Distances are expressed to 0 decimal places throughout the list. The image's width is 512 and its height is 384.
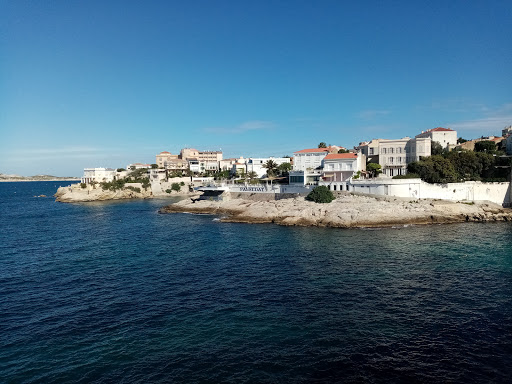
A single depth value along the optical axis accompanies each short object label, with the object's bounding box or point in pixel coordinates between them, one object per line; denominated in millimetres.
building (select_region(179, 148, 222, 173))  150750
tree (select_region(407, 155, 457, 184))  60844
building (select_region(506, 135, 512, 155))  73250
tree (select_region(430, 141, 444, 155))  76525
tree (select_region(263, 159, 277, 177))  89062
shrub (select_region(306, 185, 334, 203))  59594
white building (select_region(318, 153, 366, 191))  69831
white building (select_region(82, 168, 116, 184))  137500
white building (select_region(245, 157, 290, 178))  114831
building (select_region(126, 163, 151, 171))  162375
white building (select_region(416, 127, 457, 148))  82625
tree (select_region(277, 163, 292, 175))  96725
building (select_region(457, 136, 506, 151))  80738
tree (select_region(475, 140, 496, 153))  74125
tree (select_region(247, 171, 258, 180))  108038
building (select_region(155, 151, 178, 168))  169350
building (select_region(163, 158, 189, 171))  150250
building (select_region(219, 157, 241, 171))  145662
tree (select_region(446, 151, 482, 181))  64438
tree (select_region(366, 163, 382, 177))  72188
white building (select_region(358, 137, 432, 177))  70938
